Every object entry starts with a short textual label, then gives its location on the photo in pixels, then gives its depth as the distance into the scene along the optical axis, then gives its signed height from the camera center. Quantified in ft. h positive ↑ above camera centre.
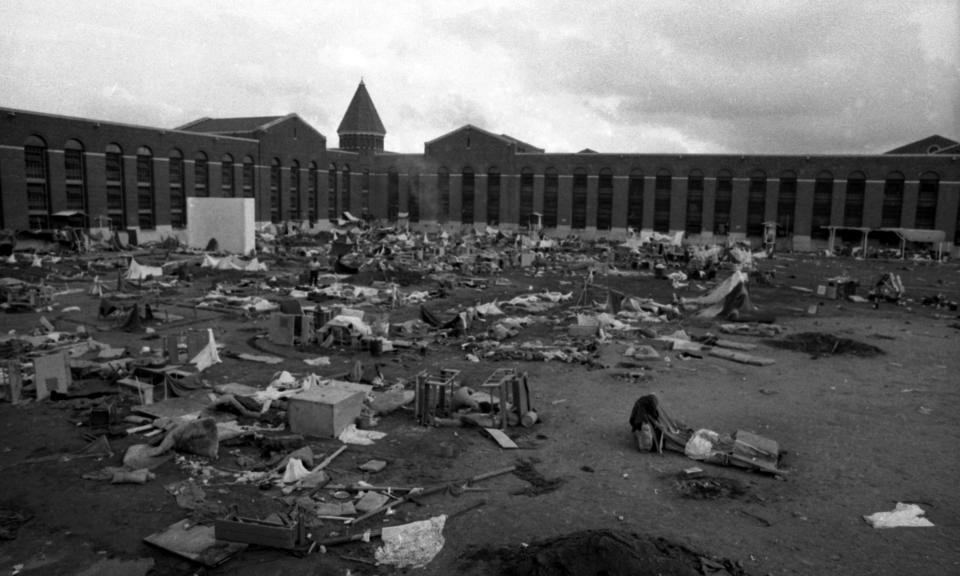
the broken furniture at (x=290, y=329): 57.41 -9.85
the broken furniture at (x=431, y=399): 38.58 -10.69
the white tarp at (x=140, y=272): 90.89 -8.18
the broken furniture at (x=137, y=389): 39.60 -11.09
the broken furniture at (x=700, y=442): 32.55 -11.20
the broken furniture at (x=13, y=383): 40.36 -10.61
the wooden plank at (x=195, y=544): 23.40 -12.08
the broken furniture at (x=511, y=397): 38.17 -10.42
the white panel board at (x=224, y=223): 129.90 -1.40
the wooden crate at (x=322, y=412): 35.55 -10.72
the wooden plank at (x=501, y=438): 35.04 -11.78
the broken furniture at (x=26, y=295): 71.26 -9.55
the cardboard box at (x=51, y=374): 41.14 -10.30
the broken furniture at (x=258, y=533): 23.61 -11.45
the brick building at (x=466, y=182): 140.15 +10.95
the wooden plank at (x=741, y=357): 54.92 -11.10
